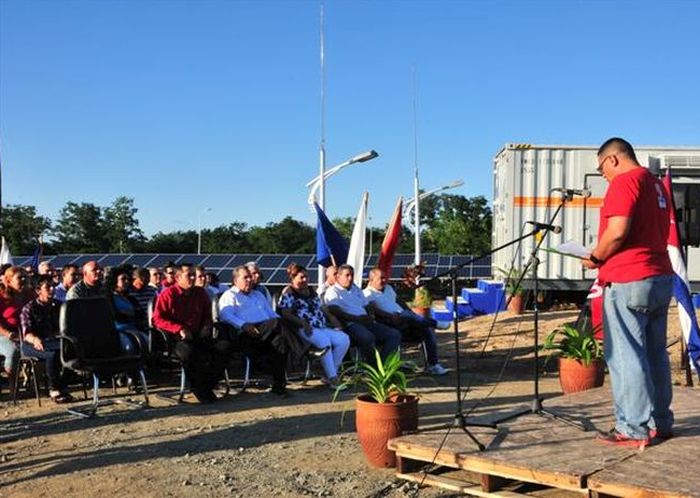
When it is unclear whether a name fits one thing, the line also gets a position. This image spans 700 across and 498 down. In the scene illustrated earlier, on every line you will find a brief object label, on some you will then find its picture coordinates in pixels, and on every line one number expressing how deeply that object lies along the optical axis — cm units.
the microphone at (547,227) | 470
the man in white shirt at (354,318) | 821
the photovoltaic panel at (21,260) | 2225
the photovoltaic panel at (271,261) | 2143
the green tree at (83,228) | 5548
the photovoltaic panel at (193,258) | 2179
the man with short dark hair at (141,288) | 928
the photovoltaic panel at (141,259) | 2203
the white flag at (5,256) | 1383
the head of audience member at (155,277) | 1084
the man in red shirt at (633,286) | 414
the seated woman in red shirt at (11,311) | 727
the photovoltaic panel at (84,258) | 2250
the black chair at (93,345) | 673
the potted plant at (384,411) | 464
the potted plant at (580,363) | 686
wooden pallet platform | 360
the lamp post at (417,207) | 1774
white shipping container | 1414
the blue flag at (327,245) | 1151
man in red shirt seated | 710
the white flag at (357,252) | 1112
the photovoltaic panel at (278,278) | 1892
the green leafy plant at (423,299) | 1336
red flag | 1168
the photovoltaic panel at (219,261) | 2124
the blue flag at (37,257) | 1400
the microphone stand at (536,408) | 486
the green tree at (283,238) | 5888
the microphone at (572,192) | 491
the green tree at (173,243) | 5488
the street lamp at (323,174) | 1290
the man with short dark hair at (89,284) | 765
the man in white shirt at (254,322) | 750
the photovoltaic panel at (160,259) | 2182
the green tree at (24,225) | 4884
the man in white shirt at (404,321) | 886
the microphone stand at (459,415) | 434
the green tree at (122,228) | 5528
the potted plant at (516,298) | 1421
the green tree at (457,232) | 3791
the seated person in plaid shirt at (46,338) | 734
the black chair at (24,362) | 723
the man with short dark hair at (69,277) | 874
